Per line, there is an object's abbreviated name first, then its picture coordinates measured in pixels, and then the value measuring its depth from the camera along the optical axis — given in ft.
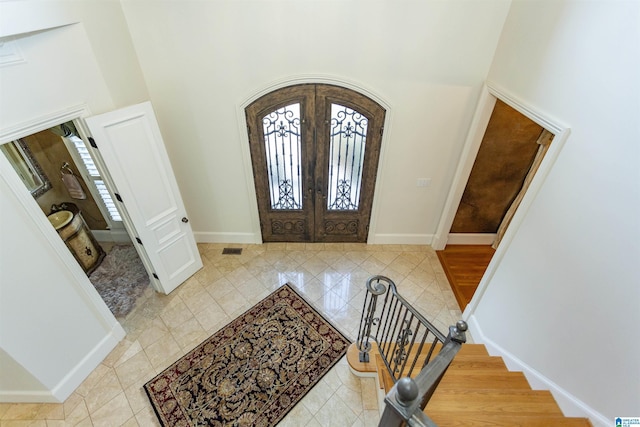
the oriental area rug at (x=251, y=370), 8.91
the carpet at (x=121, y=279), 12.09
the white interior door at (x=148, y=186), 9.30
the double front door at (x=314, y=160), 11.40
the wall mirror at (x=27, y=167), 11.71
